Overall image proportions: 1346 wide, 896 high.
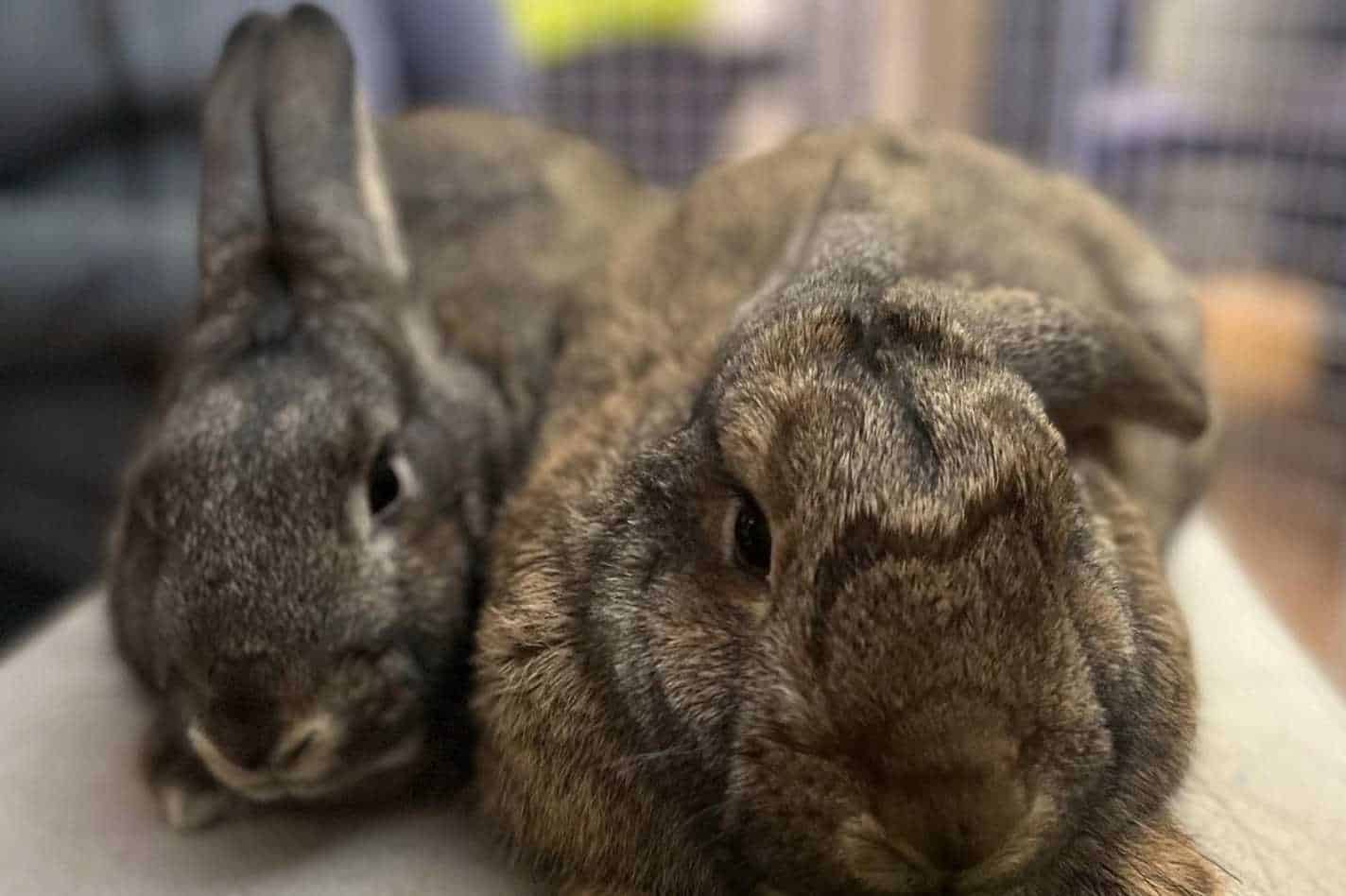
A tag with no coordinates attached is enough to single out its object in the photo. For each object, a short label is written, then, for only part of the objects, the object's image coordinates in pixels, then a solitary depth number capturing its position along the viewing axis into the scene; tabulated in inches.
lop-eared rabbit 8.7
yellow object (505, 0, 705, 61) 34.0
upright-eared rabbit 11.4
